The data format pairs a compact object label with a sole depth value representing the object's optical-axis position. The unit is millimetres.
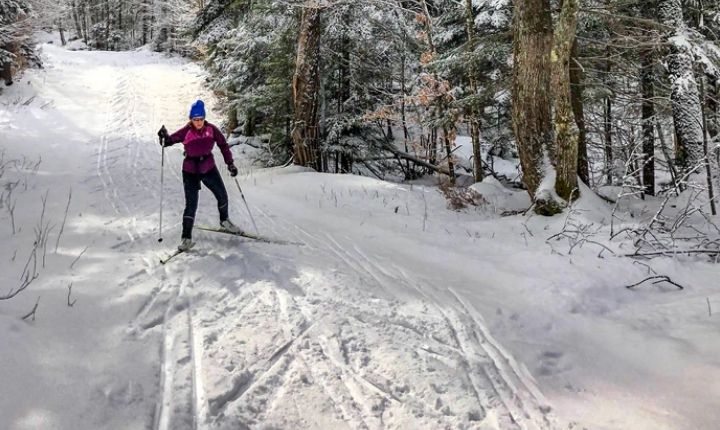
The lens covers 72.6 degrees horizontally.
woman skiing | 6633
